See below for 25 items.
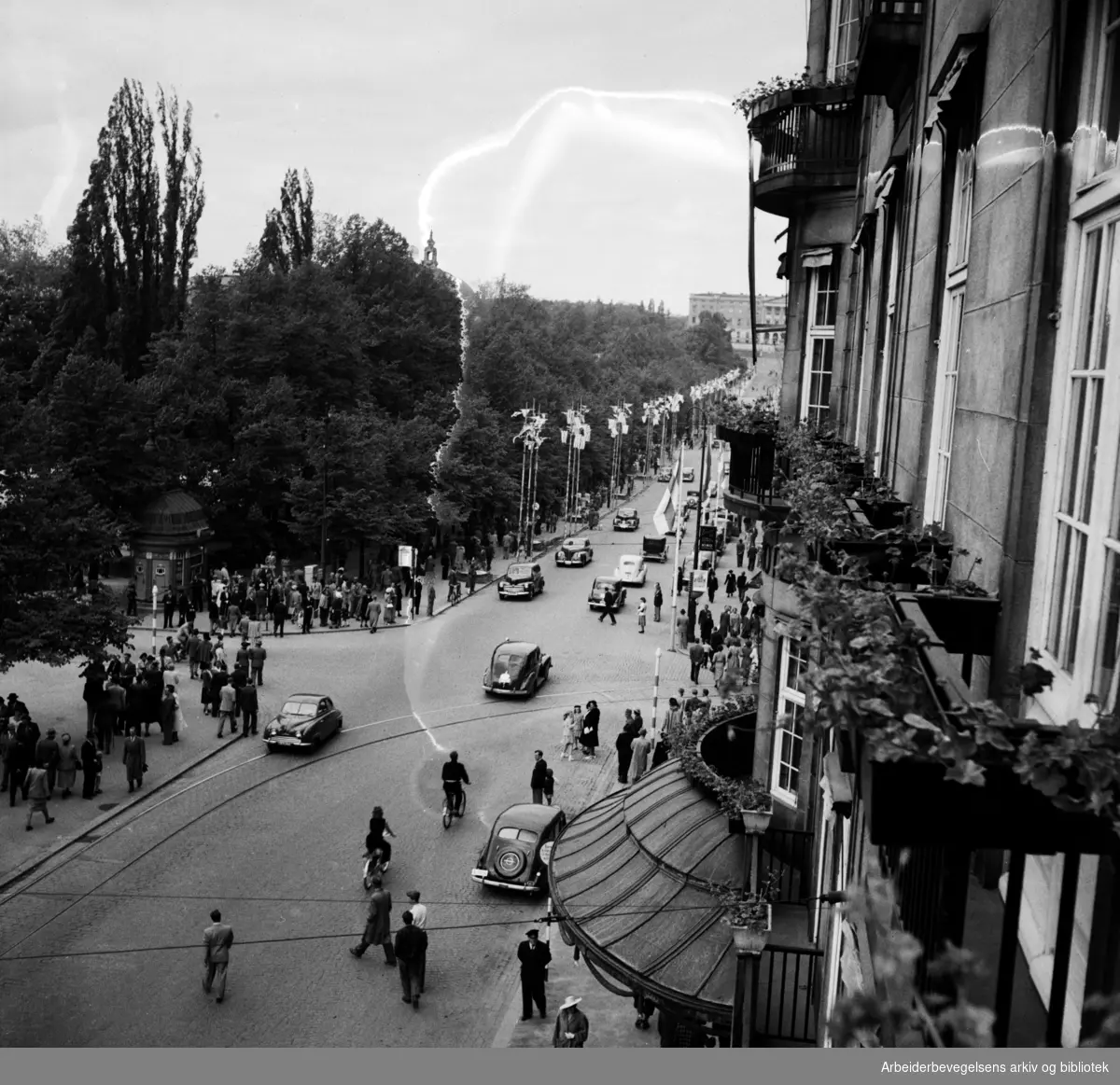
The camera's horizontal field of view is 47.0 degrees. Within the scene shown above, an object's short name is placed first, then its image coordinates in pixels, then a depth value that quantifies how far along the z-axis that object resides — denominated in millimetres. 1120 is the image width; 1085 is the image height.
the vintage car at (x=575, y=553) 60844
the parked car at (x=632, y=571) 53219
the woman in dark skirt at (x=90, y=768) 23438
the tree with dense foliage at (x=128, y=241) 59219
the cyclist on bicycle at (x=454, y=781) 22547
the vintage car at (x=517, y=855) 19500
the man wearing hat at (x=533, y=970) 15586
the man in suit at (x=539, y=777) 23094
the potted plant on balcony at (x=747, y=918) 9945
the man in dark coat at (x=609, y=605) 45869
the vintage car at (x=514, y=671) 32781
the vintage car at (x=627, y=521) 78250
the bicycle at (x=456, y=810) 22625
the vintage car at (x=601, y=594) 47562
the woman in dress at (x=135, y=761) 23703
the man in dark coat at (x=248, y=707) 27984
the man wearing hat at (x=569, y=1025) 13984
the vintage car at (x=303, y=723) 26781
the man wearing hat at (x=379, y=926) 17000
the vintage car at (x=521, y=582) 49688
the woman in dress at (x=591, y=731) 27641
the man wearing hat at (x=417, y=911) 15930
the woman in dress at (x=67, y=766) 23266
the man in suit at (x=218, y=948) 15336
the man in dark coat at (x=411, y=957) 15594
